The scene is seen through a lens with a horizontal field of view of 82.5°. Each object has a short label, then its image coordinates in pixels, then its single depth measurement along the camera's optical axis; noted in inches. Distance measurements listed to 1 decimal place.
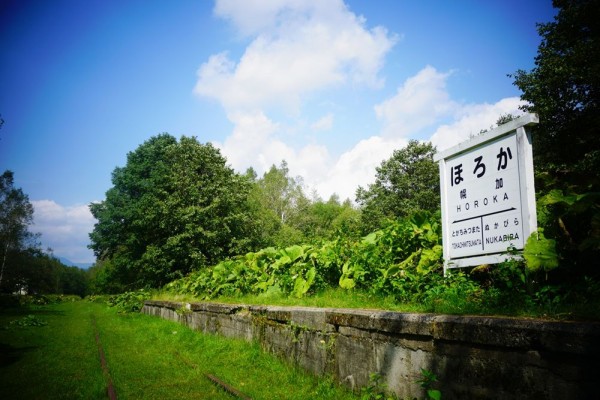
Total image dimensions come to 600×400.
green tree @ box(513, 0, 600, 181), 599.2
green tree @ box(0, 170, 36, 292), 1329.8
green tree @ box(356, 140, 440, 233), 1133.1
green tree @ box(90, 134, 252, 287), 754.8
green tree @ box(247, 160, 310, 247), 1587.1
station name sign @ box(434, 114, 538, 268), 125.4
